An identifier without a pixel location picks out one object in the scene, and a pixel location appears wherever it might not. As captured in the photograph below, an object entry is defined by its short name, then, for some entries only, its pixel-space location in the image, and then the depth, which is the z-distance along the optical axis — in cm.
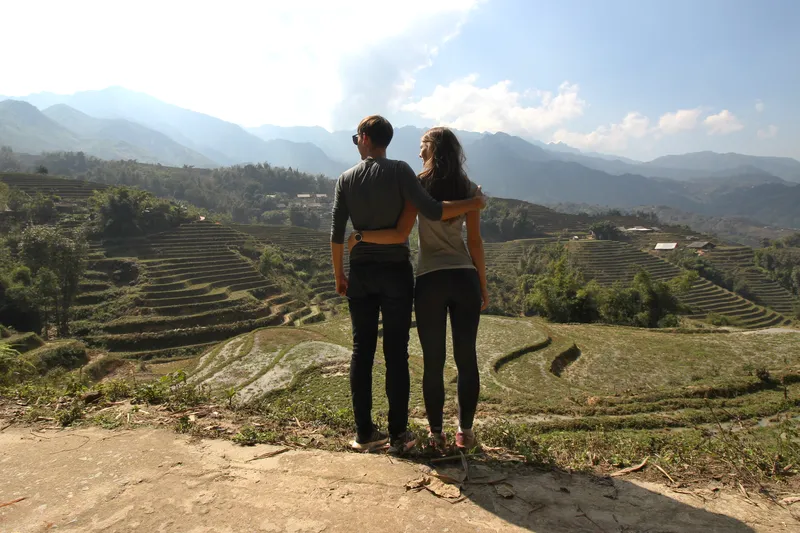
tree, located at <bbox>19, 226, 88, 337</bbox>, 2803
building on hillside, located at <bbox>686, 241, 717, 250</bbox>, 6736
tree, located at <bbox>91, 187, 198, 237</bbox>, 4497
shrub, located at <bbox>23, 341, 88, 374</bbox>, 1806
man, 285
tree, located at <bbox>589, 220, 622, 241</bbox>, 7450
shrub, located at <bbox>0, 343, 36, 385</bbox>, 502
